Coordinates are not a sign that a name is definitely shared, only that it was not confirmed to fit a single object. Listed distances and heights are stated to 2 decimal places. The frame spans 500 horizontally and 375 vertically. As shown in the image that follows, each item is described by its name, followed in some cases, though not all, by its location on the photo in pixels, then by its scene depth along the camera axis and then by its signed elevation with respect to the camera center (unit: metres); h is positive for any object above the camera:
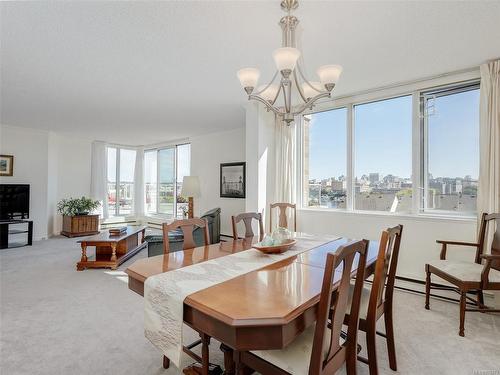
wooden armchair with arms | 2.20 -0.70
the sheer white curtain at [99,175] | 7.16 +0.36
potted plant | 6.23 -0.66
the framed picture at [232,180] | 5.72 +0.21
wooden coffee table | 3.96 -0.99
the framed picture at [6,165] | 5.49 +0.47
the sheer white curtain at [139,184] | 8.21 +0.15
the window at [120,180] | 7.76 +0.25
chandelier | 1.72 +0.83
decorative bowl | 1.94 -0.41
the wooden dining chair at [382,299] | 1.49 -0.69
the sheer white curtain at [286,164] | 4.21 +0.41
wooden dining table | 1.02 -0.48
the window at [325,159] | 4.00 +0.48
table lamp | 5.55 +0.05
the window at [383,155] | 3.49 +0.47
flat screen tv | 5.32 -0.26
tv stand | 5.08 -0.82
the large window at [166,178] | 7.36 +0.33
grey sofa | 3.74 -0.72
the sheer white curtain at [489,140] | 2.74 +0.53
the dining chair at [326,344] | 1.08 -0.71
